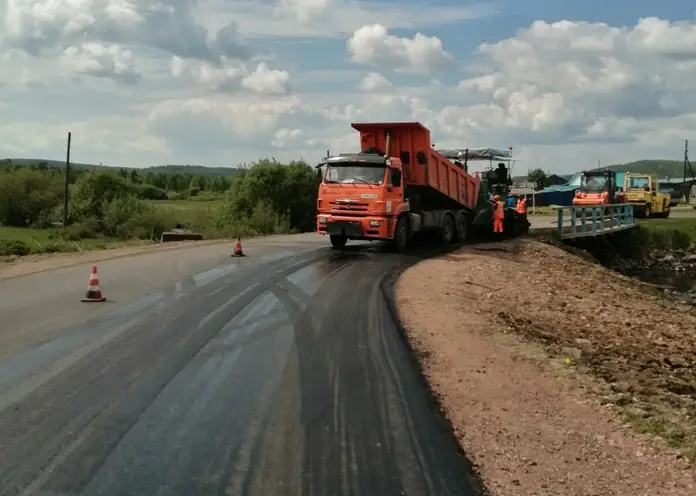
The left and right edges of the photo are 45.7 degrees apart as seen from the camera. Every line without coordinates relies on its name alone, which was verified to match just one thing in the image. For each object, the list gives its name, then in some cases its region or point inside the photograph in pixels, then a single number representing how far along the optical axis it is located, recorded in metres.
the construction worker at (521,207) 29.91
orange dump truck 20.73
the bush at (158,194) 88.78
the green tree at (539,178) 92.50
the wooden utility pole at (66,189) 48.12
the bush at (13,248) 28.72
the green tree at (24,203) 55.69
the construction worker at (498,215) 27.98
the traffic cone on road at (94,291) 12.94
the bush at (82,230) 46.21
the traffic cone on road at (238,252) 20.61
